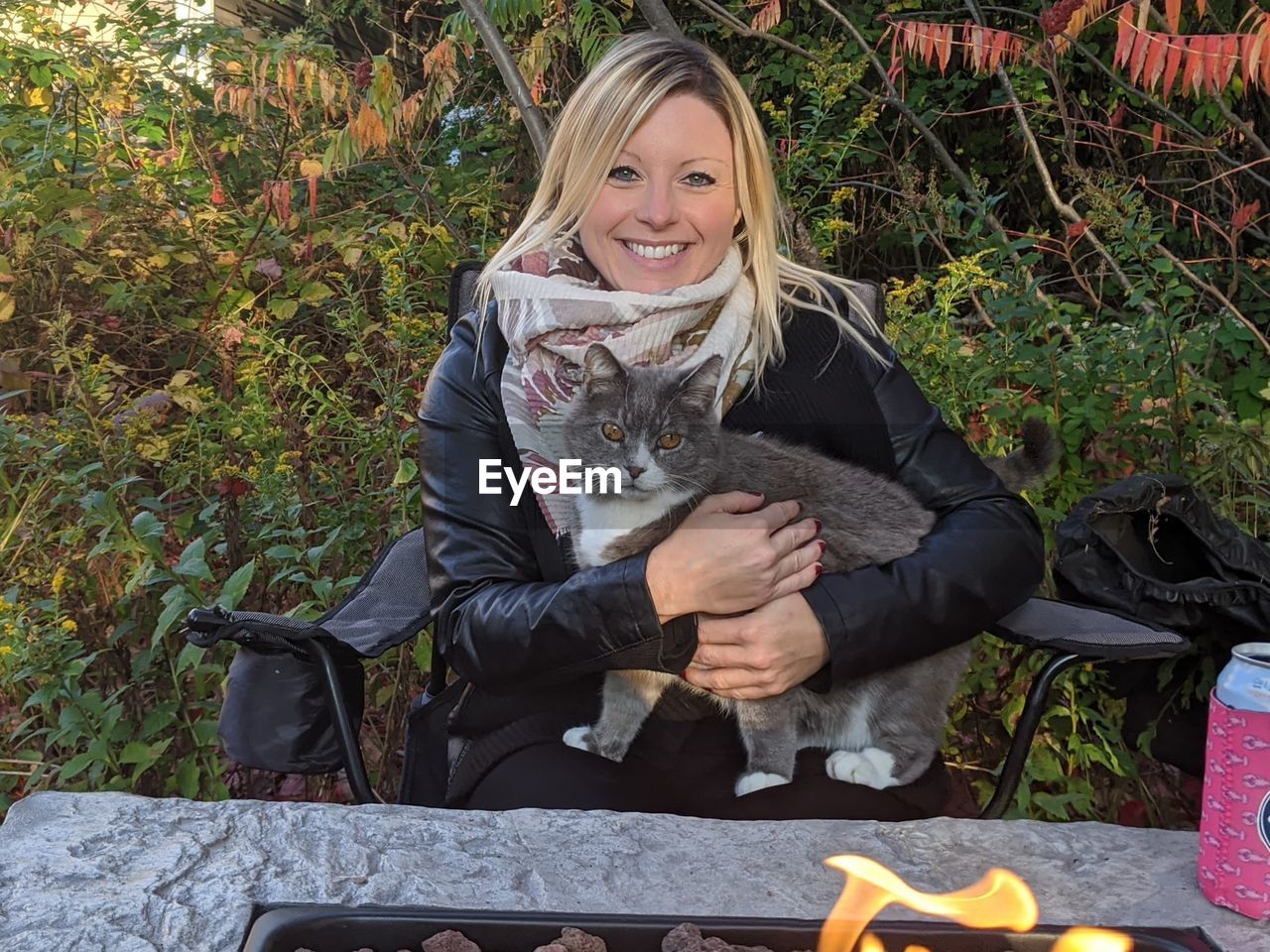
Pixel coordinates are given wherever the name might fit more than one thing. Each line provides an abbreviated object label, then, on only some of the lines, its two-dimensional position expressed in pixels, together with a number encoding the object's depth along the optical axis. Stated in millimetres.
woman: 1623
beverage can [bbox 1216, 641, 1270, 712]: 1016
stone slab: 997
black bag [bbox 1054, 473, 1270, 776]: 1777
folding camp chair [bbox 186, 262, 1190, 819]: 1711
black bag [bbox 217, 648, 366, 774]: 1800
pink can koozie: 1025
